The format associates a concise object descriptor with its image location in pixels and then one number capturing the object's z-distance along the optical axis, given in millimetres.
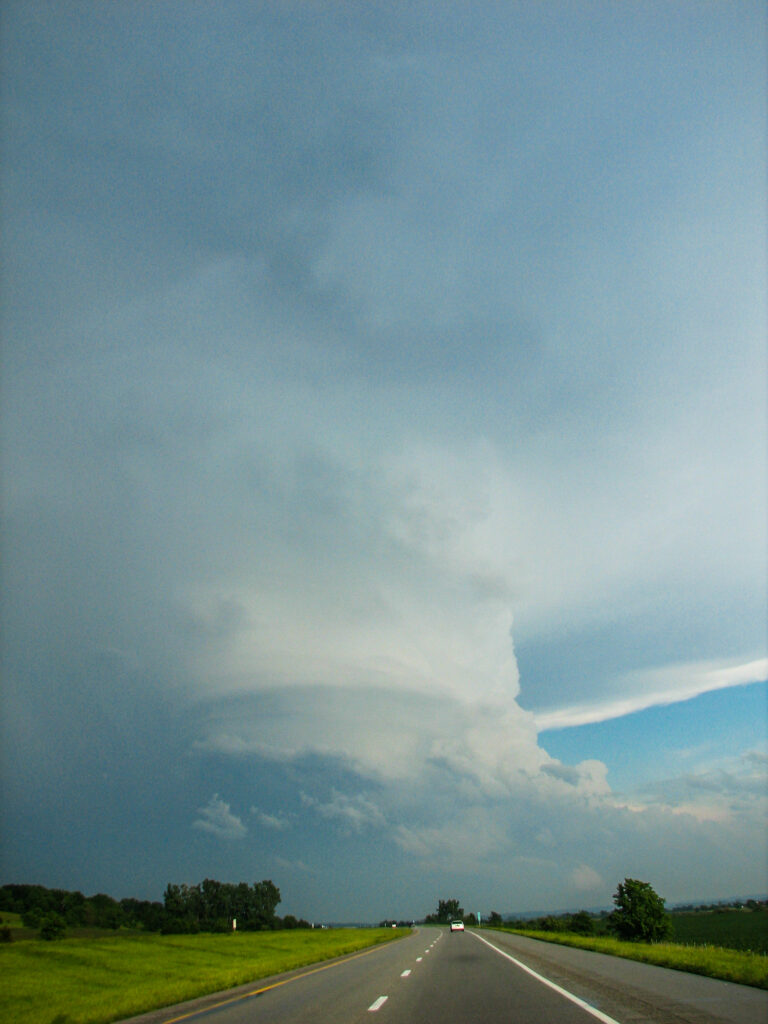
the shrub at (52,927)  78550
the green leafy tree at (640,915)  103000
